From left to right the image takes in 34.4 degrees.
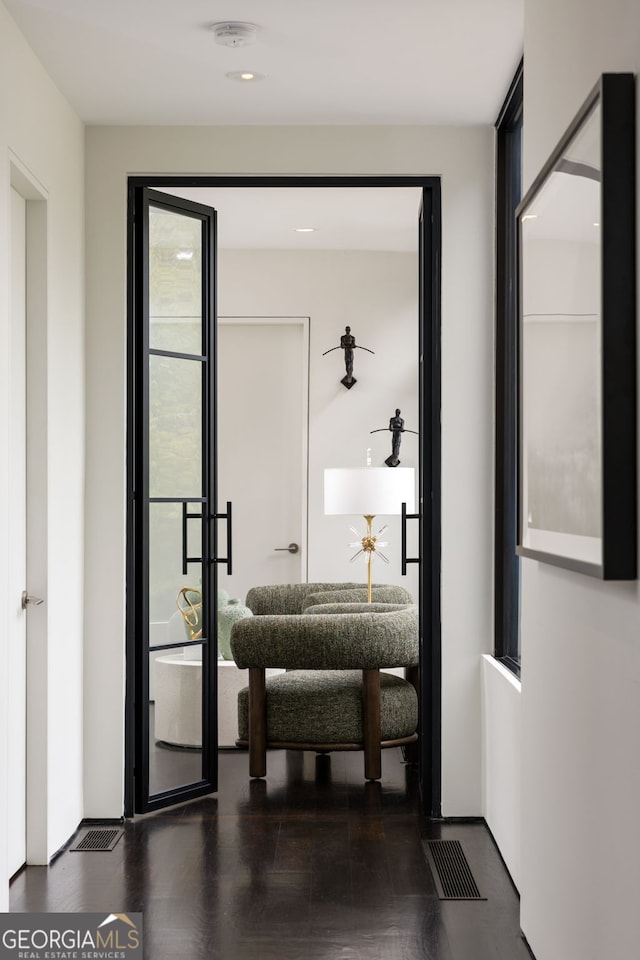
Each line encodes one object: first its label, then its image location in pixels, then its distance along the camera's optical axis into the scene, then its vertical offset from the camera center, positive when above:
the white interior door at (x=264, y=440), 6.55 +0.24
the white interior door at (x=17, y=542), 3.33 -0.21
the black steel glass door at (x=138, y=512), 4.04 -0.13
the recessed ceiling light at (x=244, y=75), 3.50 +1.38
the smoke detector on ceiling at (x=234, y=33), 3.15 +1.37
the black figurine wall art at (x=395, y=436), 6.34 +0.26
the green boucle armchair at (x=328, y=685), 4.40 -0.92
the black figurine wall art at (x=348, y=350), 6.39 +0.79
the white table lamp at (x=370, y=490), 5.23 -0.06
